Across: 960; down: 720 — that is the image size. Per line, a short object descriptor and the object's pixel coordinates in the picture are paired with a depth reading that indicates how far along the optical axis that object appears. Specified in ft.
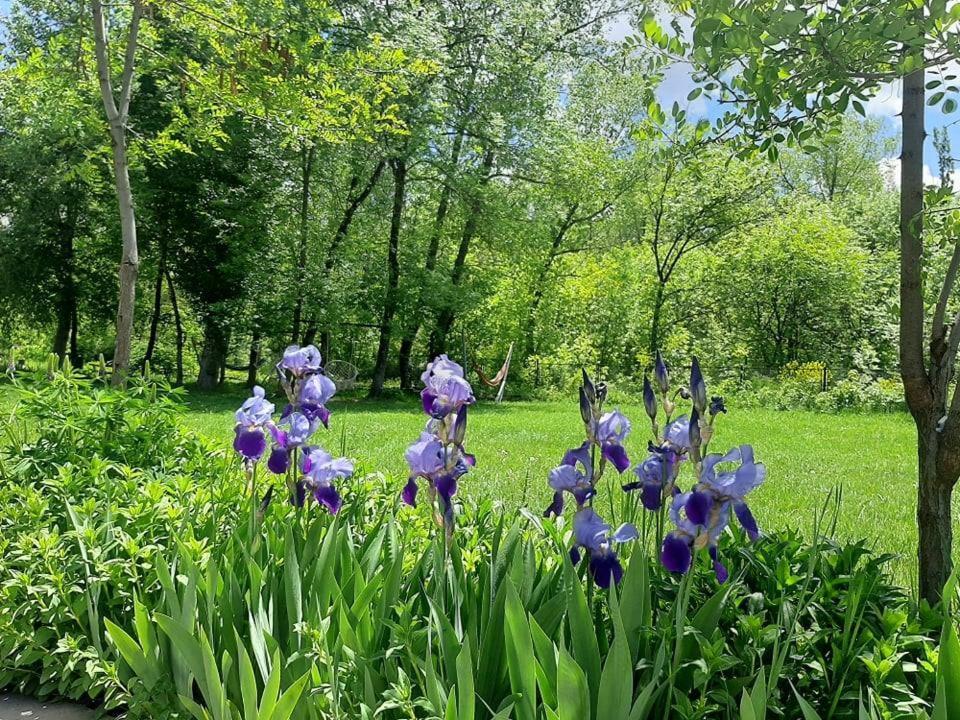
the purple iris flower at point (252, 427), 6.70
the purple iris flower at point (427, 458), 5.53
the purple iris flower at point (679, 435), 4.93
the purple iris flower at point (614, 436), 5.47
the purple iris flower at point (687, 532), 4.56
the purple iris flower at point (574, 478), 5.46
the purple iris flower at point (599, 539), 5.17
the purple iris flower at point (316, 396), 6.84
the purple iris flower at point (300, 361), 6.93
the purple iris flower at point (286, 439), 6.59
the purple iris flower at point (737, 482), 4.44
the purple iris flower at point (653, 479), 5.14
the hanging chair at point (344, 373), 49.73
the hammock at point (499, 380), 50.51
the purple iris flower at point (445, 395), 5.49
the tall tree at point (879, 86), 5.47
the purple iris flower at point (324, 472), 6.82
